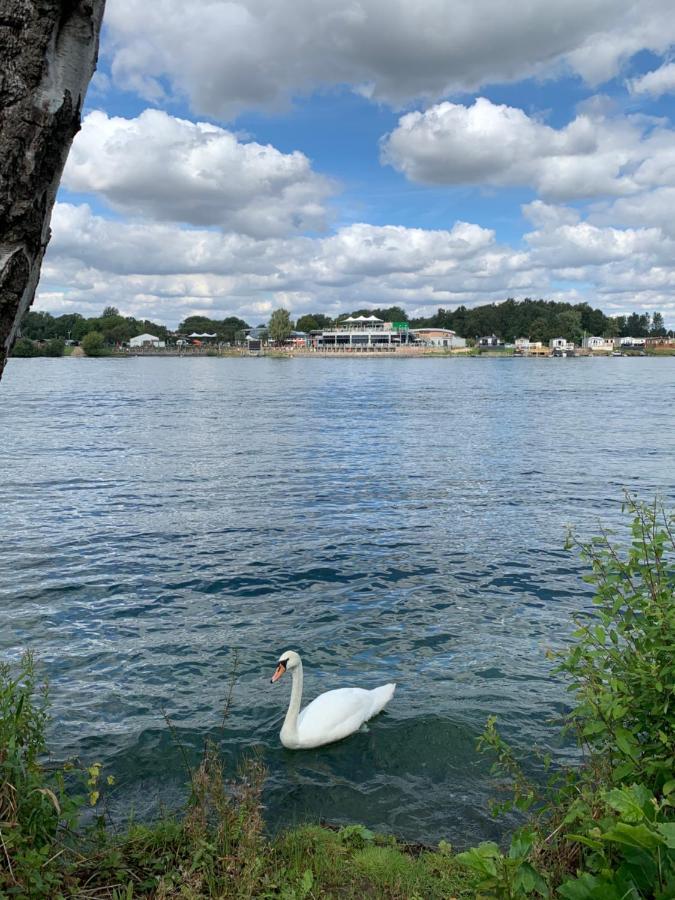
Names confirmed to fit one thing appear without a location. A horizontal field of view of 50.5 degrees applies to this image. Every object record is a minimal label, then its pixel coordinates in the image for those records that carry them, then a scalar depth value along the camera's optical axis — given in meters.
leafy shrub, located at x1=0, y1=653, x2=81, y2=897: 3.97
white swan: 8.25
